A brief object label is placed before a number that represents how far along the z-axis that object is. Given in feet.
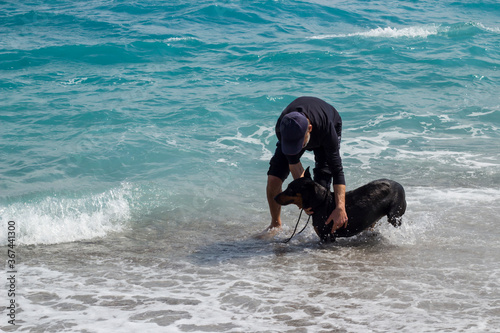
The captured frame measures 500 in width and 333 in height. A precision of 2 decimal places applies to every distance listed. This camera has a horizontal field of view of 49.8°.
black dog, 18.79
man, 16.28
